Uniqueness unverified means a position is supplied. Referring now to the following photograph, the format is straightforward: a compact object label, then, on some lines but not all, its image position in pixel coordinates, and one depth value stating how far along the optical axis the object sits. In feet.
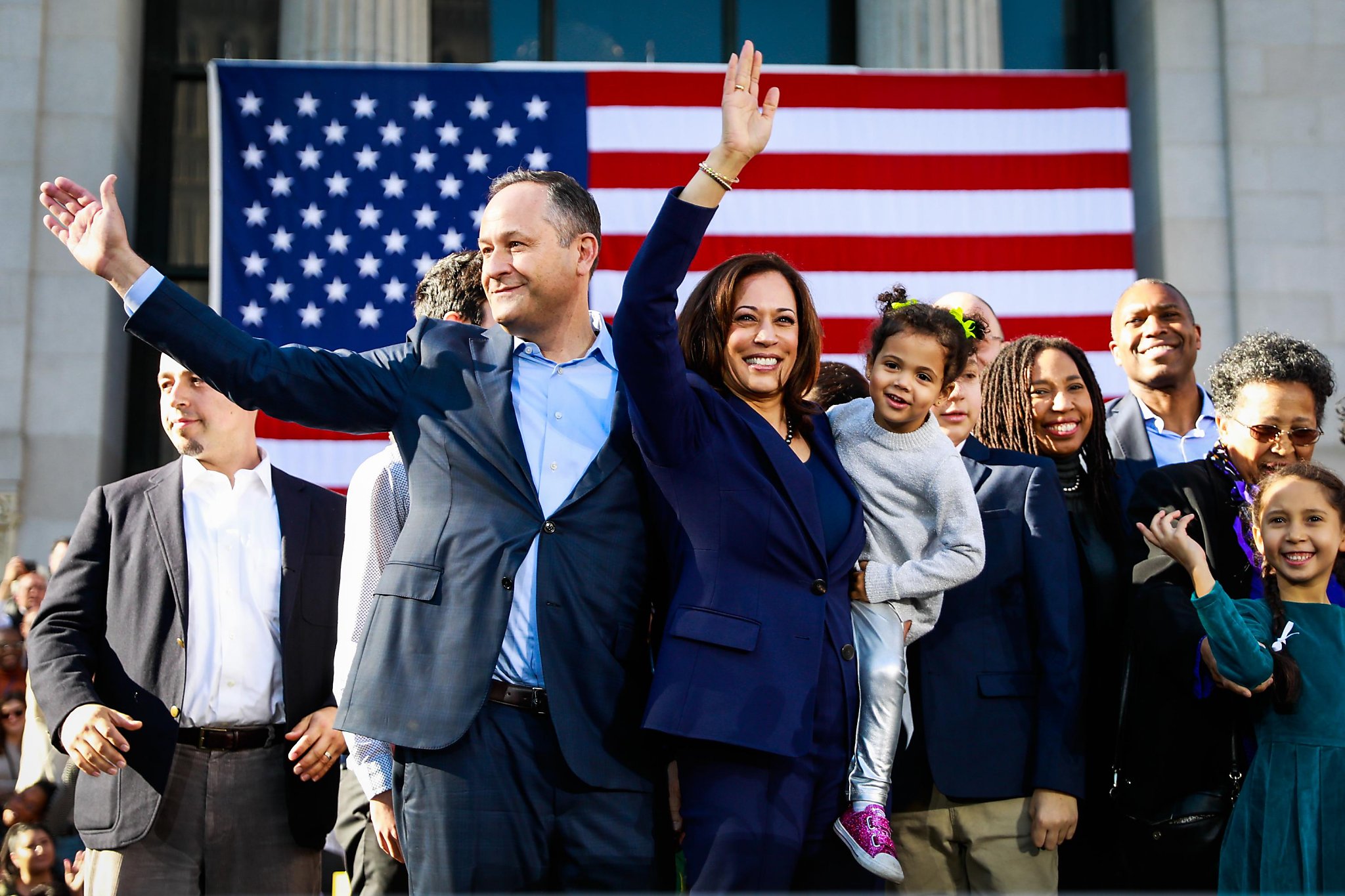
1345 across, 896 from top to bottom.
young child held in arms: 11.51
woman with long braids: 14.40
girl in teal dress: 12.96
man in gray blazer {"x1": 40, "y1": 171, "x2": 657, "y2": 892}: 10.16
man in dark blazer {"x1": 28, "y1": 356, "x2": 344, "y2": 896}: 13.71
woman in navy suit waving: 10.16
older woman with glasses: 13.74
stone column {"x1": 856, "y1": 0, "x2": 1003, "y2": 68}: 33.63
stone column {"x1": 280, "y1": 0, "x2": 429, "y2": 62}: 32.50
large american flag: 30.68
